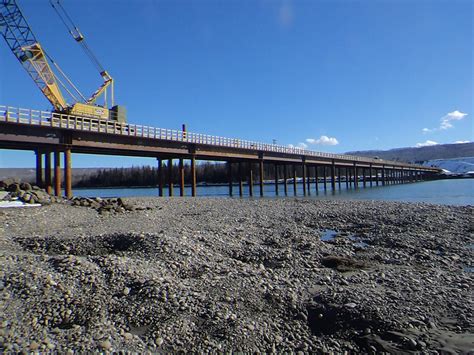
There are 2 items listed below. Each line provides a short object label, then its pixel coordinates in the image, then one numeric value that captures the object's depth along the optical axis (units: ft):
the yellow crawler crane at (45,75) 128.06
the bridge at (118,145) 88.43
